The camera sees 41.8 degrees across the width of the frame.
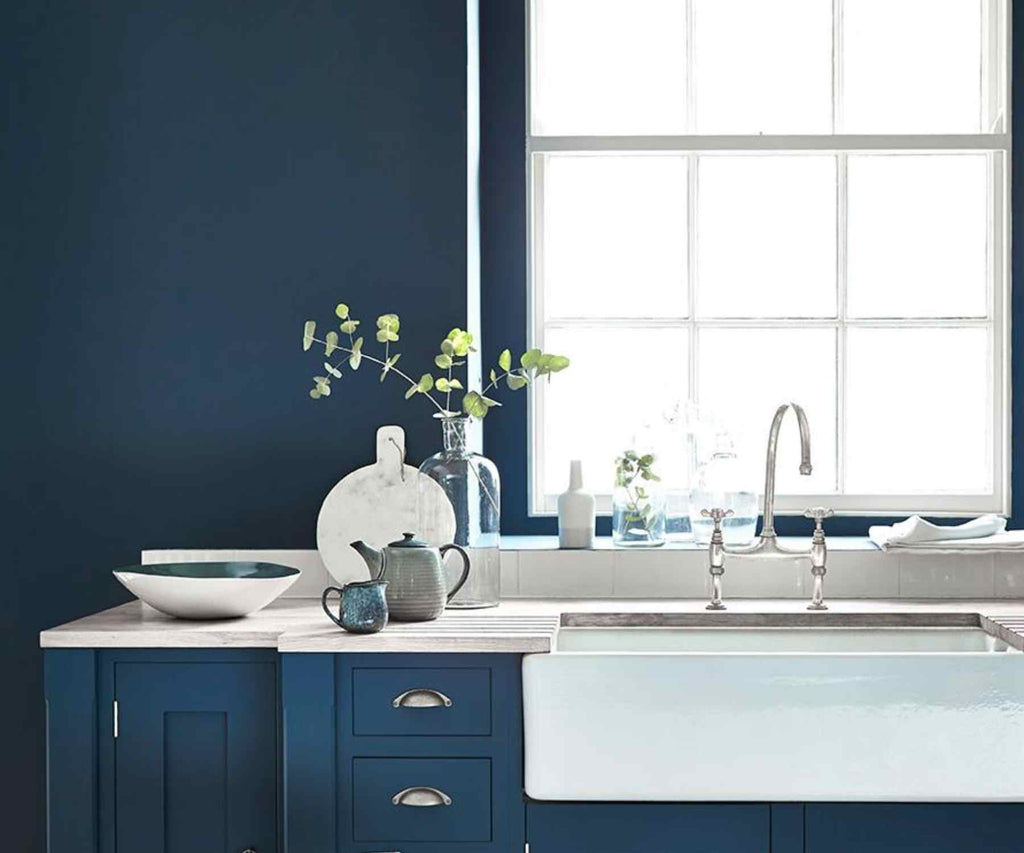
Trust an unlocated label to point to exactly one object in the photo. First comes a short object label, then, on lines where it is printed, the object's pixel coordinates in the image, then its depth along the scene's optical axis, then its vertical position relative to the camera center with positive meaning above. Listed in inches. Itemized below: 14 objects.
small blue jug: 104.7 -15.9
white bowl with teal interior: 109.6 -15.3
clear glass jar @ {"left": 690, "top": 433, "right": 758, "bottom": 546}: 129.3 -9.0
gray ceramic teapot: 110.1 -14.1
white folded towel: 124.6 -12.6
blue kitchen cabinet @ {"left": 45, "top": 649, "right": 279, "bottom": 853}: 106.8 -27.6
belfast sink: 101.4 -24.5
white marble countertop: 103.3 -18.1
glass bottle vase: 120.4 -7.8
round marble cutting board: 124.4 -10.3
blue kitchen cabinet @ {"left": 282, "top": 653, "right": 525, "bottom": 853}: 103.6 -27.0
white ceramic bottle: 129.0 -10.9
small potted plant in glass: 130.4 -9.9
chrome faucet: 120.0 -12.3
